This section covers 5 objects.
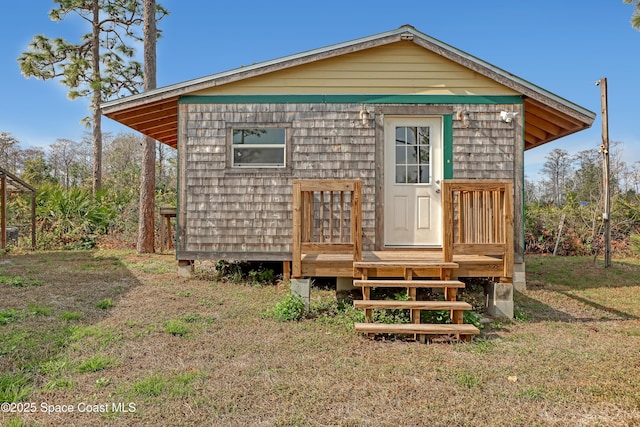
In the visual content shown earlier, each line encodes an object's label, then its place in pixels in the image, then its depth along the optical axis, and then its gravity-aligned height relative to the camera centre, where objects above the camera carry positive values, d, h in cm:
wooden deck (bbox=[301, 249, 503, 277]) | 429 -50
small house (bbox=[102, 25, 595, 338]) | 615 +135
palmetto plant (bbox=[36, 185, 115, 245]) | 1159 +21
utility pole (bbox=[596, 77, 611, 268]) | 869 +149
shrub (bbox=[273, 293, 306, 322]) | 420 -96
